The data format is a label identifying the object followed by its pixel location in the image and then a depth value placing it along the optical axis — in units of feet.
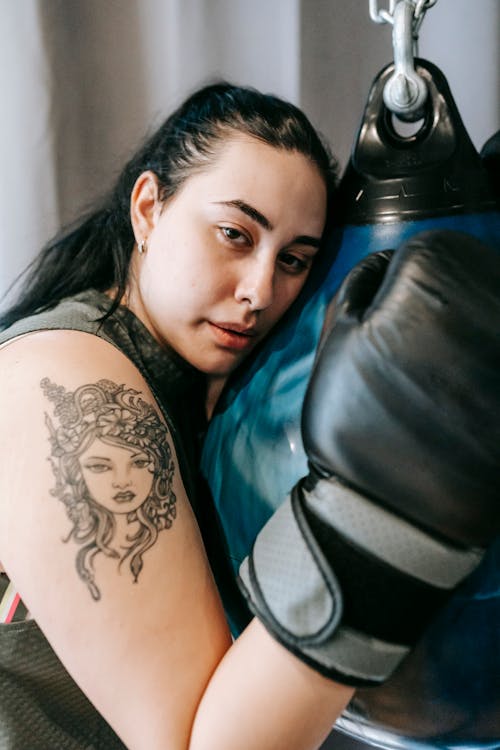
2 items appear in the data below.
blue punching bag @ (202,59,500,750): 1.88
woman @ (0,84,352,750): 1.85
